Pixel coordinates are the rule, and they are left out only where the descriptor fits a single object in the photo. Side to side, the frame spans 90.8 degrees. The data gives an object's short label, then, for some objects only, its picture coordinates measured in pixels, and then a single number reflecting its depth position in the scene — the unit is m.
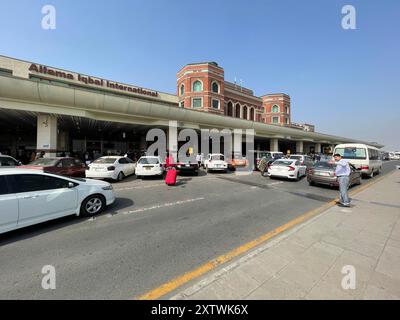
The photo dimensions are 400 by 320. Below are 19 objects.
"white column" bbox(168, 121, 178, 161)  21.36
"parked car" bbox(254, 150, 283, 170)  22.19
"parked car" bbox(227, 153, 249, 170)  18.84
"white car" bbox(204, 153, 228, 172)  16.42
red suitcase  10.25
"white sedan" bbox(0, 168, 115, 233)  3.98
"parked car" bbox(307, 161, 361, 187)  9.90
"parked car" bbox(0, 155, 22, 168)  9.38
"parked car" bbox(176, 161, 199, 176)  14.09
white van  13.95
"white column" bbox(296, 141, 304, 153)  43.98
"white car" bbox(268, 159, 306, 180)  12.21
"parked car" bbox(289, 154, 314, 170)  15.25
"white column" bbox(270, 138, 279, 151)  35.78
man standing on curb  6.69
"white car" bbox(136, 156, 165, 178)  12.09
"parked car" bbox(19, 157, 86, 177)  9.21
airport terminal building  14.05
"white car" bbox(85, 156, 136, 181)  10.94
